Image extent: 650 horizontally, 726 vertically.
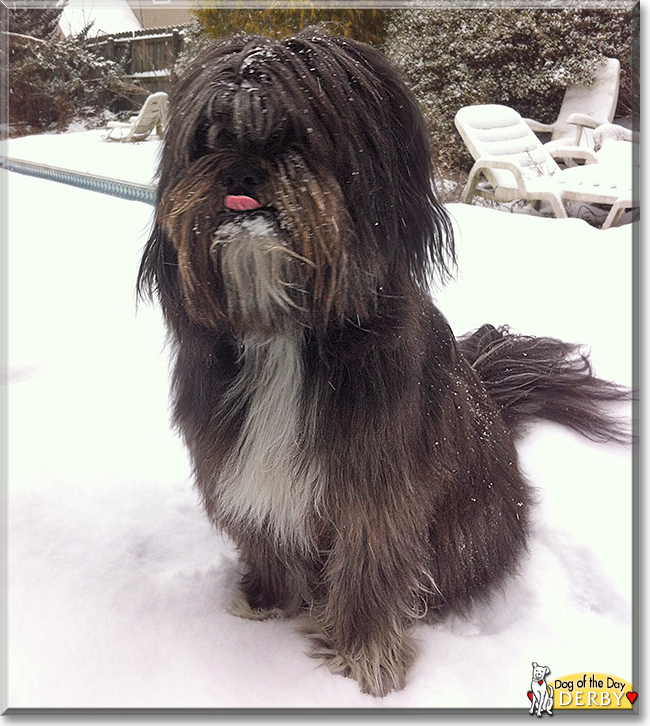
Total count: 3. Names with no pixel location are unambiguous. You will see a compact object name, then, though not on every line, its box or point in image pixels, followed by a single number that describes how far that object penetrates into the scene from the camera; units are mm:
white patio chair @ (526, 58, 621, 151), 5426
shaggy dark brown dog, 1084
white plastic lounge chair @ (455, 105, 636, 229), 4504
